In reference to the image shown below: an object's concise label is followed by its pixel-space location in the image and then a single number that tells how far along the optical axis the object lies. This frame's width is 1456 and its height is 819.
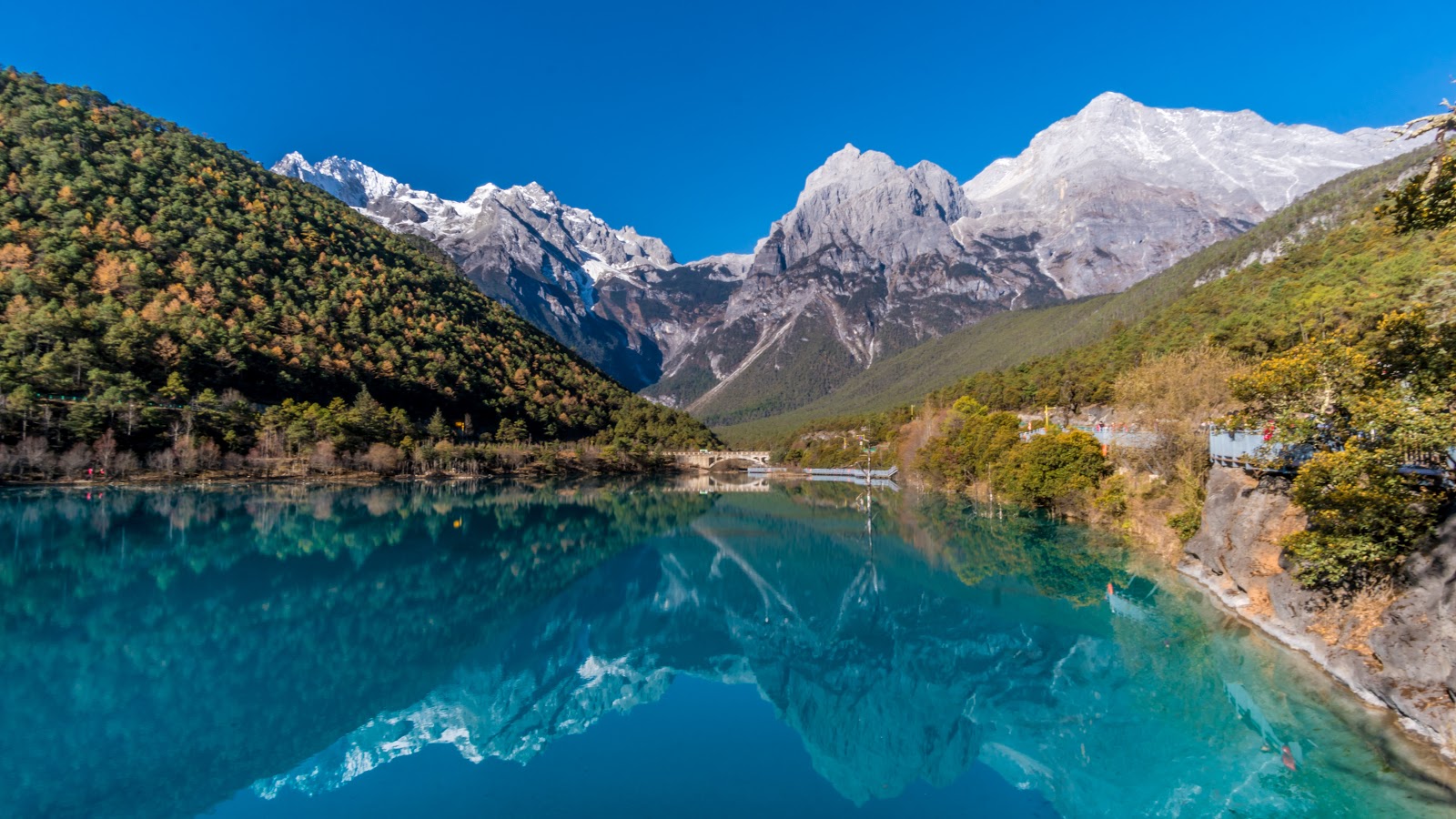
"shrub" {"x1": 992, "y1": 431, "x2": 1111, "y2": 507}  42.88
